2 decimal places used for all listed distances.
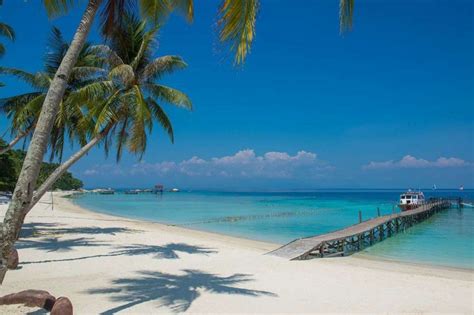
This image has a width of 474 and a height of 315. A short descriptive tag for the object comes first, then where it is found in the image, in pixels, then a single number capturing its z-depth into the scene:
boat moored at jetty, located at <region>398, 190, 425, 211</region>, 44.03
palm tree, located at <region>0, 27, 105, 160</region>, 13.14
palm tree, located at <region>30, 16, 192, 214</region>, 10.73
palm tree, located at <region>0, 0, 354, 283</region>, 4.54
